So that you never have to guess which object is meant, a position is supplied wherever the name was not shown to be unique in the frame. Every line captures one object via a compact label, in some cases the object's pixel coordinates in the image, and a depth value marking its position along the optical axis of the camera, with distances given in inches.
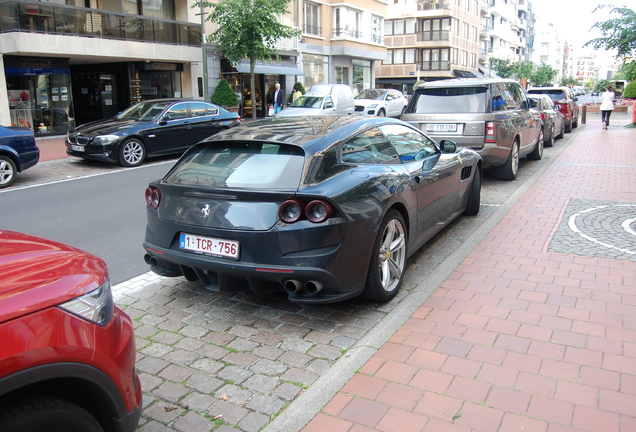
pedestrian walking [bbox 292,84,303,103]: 1080.8
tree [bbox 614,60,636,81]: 1057.9
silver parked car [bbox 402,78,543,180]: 356.8
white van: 815.1
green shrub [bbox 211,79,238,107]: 931.3
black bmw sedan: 493.7
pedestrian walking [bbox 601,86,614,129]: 858.0
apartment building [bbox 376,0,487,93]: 2299.5
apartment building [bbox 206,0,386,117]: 1129.4
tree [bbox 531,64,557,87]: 3073.3
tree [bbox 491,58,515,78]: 2758.4
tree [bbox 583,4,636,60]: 945.5
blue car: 407.5
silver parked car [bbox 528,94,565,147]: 582.9
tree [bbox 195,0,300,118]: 839.1
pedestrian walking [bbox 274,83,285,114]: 933.8
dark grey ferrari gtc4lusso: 149.0
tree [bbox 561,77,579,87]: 4487.9
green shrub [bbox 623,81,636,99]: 1219.2
